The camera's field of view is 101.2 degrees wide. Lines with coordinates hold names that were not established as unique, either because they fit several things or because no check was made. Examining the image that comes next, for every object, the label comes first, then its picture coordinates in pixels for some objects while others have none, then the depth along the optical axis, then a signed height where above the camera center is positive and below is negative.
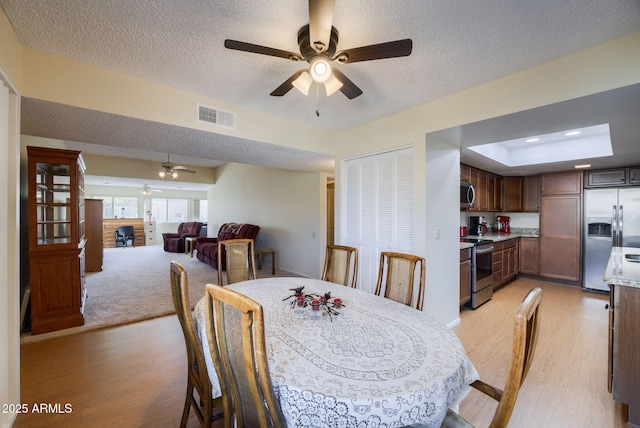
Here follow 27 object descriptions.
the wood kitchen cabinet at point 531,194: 5.08 +0.36
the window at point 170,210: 10.74 +0.12
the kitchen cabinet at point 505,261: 4.32 -0.86
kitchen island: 1.70 -0.86
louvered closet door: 2.84 +0.07
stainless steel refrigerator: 4.01 -0.21
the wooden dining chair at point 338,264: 2.44 -0.50
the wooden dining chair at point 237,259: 2.59 -0.47
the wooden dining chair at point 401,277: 1.92 -0.50
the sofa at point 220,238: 5.87 -0.66
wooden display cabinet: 2.80 -0.30
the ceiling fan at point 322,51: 1.22 +0.88
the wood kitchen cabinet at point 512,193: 5.27 +0.39
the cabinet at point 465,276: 3.43 -0.84
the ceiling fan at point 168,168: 6.09 +1.04
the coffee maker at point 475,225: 4.94 -0.23
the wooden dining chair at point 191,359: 1.30 -0.78
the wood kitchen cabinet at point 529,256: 5.02 -0.83
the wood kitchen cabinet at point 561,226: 4.57 -0.24
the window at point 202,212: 11.64 +0.01
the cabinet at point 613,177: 4.07 +0.57
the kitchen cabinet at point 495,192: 5.00 +0.41
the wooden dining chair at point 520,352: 0.81 -0.46
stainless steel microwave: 3.84 +0.27
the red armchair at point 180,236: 8.36 -0.76
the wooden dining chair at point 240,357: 0.88 -0.53
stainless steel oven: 3.60 -0.85
